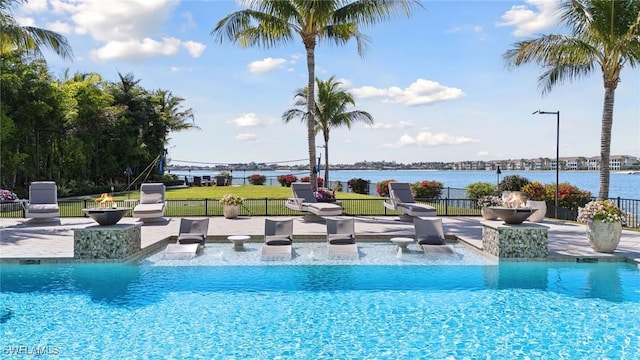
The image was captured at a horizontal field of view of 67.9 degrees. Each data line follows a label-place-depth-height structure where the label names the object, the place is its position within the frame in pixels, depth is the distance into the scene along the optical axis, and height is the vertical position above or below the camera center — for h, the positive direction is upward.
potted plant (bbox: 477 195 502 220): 15.16 -1.24
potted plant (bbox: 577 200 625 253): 10.13 -1.26
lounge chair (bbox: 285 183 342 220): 15.08 -1.23
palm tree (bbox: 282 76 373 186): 32.59 +3.95
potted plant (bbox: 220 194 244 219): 16.81 -1.33
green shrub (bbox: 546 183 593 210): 17.81 -1.18
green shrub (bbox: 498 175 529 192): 20.50 -0.75
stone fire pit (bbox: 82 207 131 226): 10.15 -1.00
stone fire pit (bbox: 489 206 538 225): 10.18 -1.03
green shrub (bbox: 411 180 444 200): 25.41 -1.22
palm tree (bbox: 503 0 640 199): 14.20 +3.69
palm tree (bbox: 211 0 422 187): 16.83 +5.34
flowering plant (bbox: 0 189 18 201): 16.33 -0.93
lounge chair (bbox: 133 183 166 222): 15.42 -1.24
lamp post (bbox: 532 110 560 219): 17.42 +1.19
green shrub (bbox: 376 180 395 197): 27.25 -1.30
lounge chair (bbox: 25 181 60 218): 15.13 -1.09
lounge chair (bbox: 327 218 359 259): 10.50 -1.70
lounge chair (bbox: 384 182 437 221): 15.08 -1.26
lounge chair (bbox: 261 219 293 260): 10.53 -1.71
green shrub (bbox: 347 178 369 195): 32.00 -1.25
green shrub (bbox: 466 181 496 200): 23.09 -1.16
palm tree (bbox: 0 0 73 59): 16.31 +4.67
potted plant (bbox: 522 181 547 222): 18.25 -0.98
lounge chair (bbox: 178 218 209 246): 11.77 -1.52
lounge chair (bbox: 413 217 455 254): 10.80 -1.67
